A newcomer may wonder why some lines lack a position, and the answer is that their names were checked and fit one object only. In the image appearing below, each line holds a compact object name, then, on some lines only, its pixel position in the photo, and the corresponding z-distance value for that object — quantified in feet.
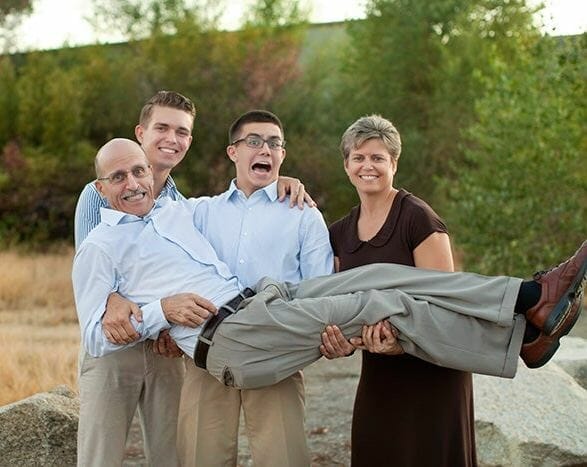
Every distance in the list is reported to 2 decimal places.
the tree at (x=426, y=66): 57.06
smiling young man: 12.34
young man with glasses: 12.22
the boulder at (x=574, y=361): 21.11
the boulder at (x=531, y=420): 16.22
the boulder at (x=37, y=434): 15.67
